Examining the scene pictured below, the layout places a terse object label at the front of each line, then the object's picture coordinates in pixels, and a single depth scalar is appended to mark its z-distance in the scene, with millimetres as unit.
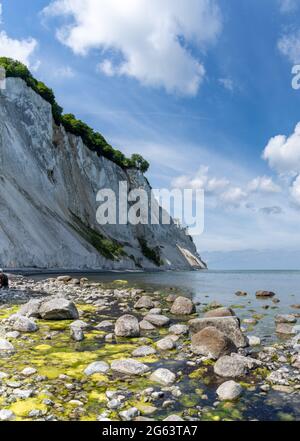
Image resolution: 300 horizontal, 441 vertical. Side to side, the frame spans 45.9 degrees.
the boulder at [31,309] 13898
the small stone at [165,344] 10242
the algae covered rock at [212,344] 9414
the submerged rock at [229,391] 6777
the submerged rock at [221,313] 13805
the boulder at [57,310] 13711
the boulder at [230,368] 8062
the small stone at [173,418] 5634
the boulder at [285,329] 13406
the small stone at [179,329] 12367
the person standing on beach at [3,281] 24312
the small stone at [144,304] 18359
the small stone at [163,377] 7516
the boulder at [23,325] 11531
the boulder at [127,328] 11531
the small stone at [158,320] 13766
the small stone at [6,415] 5456
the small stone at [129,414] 5715
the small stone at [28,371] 7434
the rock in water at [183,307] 17203
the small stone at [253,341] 11297
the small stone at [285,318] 16219
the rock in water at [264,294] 29562
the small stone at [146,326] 13123
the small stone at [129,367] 8023
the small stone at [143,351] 9477
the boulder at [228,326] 10820
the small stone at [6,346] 9250
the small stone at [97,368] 7850
